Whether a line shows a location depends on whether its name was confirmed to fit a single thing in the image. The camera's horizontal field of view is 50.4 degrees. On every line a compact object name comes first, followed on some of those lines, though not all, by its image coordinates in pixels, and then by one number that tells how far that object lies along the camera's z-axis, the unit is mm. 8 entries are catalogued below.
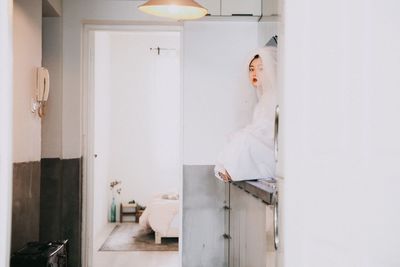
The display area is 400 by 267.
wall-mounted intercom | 3197
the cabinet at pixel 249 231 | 1781
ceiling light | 2467
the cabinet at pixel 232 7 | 3908
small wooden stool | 6480
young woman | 2463
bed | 5082
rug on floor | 4901
